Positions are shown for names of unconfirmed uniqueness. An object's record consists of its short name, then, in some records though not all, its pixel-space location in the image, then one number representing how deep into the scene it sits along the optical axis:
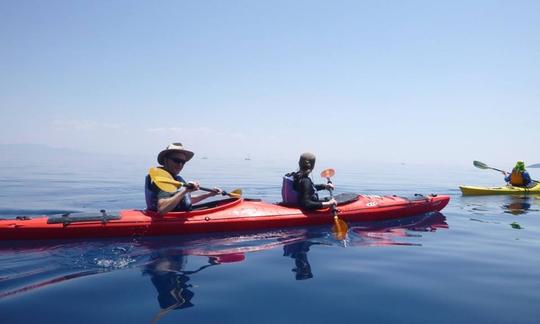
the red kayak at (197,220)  6.20
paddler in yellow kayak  16.12
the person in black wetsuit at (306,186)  7.71
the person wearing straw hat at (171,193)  6.51
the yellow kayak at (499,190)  15.73
